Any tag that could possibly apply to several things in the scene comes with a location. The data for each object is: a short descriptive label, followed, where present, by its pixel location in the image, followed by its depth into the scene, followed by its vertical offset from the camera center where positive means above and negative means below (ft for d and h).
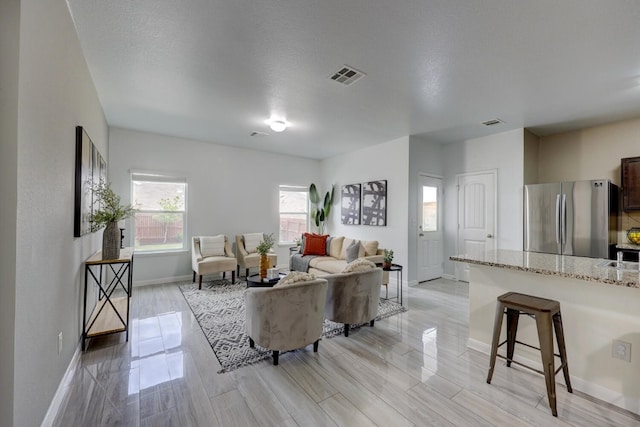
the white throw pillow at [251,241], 17.83 -1.74
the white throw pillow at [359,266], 9.56 -1.82
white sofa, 14.42 -2.43
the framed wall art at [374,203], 17.33 +0.82
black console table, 8.43 -3.54
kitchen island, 6.01 -2.31
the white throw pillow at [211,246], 16.15 -1.85
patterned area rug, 8.11 -4.13
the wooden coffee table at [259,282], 11.39 -2.85
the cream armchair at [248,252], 16.74 -2.40
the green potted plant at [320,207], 21.68 +0.68
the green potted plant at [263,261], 12.49 -2.11
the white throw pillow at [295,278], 7.64 -1.81
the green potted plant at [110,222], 8.68 -0.24
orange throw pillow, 17.40 -1.92
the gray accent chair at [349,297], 9.21 -2.79
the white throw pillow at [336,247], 16.74 -1.96
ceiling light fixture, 13.24 +4.41
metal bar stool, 5.97 -2.63
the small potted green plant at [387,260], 12.80 -2.10
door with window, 16.78 -0.83
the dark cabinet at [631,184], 12.14 +1.44
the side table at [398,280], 12.57 -3.38
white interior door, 15.66 +0.09
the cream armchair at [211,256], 14.92 -2.45
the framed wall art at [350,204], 19.24 +0.81
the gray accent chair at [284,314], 7.41 -2.78
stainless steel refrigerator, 11.78 -0.10
